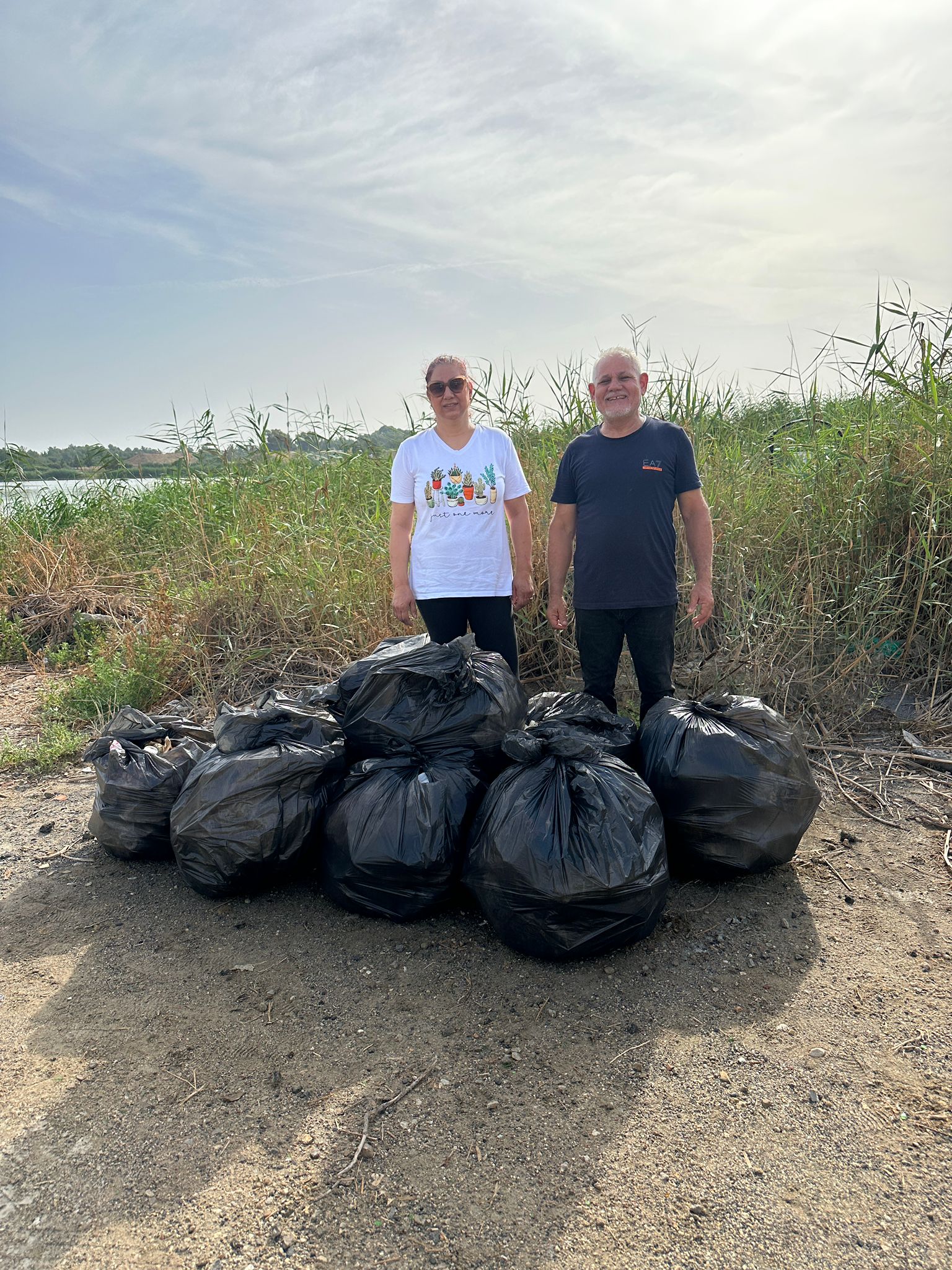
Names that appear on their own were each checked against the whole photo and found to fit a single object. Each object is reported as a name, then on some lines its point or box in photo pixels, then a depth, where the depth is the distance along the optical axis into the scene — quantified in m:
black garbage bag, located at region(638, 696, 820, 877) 2.40
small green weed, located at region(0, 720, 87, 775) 3.67
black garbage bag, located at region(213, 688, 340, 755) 2.55
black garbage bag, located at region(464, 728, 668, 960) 2.03
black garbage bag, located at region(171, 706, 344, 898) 2.39
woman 2.86
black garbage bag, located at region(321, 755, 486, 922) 2.27
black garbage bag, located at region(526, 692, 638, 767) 2.59
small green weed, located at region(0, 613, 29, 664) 5.59
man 2.74
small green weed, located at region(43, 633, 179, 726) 4.13
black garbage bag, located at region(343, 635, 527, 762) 2.57
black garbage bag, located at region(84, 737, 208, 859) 2.72
